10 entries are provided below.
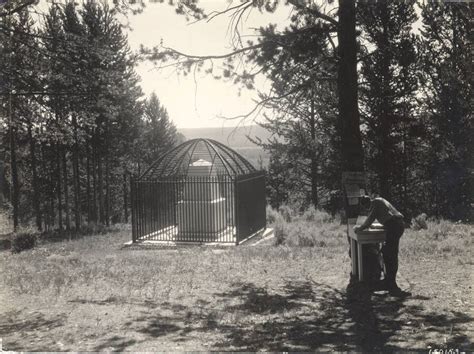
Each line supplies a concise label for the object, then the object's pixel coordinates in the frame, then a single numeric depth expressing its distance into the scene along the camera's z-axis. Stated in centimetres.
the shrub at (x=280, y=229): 1353
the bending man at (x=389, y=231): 674
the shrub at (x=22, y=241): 1605
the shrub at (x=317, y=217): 1939
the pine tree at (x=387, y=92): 2277
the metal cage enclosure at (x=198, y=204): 1569
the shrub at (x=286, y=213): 2007
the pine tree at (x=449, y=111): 2300
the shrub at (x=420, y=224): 1449
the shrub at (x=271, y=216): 1959
